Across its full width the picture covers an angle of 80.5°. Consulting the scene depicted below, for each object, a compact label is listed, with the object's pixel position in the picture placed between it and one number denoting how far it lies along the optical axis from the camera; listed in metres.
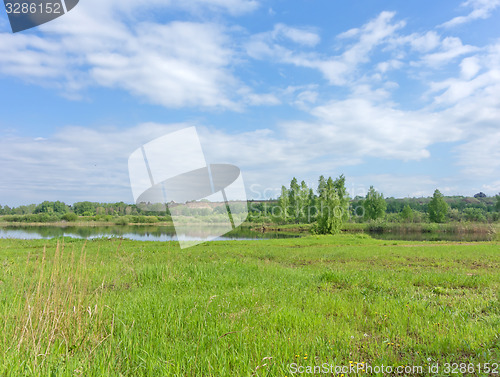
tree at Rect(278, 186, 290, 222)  78.38
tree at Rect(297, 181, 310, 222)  76.69
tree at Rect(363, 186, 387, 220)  81.06
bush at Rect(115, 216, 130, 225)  90.84
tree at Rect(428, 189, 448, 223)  74.50
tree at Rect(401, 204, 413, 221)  80.82
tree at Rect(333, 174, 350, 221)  64.53
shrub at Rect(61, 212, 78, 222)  94.75
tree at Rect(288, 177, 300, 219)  78.06
